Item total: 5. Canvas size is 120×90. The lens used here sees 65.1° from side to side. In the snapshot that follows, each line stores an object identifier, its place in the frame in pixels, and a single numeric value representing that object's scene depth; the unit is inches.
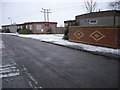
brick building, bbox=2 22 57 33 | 1226.3
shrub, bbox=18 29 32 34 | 1243.5
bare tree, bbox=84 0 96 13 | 1210.2
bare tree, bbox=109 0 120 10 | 688.5
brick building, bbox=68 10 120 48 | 315.7
